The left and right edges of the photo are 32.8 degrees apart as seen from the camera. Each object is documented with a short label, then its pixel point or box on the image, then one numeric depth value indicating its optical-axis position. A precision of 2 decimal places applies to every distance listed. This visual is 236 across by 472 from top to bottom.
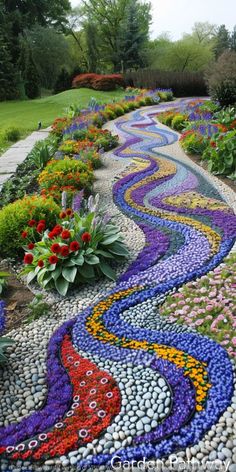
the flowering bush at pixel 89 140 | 8.00
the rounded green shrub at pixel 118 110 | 14.42
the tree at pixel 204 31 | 41.50
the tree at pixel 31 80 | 20.91
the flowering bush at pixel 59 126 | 10.09
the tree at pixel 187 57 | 32.75
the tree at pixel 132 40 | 28.23
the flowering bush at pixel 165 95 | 18.97
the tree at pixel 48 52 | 23.64
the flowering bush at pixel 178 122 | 11.27
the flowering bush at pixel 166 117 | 12.25
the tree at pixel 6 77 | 20.13
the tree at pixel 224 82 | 11.75
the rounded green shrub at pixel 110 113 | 13.60
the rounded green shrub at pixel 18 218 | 4.22
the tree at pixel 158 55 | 31.67
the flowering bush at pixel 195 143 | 7.78
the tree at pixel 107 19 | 32.47
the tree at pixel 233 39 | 45.00
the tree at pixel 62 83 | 23.59
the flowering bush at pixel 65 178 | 5.39
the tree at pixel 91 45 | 27.01
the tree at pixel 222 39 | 40.73
